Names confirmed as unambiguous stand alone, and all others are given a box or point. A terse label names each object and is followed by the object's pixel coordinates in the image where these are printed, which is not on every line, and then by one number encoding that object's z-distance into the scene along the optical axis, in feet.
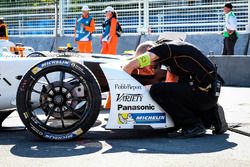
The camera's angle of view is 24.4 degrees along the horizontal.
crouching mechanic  19.33
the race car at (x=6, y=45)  39.09
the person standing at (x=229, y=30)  47.67
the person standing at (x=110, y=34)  45.52
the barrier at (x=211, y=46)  42.37
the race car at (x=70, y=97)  18.86
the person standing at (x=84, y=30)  50.08
